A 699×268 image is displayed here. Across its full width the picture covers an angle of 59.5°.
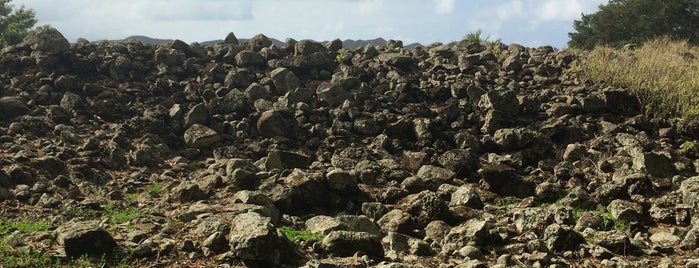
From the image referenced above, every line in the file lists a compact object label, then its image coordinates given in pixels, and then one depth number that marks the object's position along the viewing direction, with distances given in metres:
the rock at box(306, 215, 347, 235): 7.24
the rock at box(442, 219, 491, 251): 7.01
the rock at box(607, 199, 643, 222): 8.01
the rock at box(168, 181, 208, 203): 8.66
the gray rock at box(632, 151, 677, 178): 9.68
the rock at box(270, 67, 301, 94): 14.37
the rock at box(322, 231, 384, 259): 6.42
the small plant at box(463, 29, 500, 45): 18.52
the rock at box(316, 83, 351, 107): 13.55
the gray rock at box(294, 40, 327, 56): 16.20
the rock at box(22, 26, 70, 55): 15.56
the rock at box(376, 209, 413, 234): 7.73
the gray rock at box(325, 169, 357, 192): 9.09
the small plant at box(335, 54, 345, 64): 16.12
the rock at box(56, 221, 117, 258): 5.94
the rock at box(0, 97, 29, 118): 12.50
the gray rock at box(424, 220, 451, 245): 7.46
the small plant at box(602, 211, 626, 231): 7.77
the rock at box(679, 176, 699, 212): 8.06
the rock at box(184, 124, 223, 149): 11.91
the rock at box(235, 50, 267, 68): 15.77
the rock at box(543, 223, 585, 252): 6.94
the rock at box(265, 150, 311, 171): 10.48
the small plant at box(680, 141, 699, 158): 10.57
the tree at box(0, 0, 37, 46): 34.19
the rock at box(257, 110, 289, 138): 12.27
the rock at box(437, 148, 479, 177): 10.45
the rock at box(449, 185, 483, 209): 8.81
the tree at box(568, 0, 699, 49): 29.89
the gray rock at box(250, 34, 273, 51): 16.98
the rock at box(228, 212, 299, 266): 5.95
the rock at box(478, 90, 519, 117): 12.52
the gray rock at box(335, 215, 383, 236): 7.42
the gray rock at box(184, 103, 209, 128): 12.70
